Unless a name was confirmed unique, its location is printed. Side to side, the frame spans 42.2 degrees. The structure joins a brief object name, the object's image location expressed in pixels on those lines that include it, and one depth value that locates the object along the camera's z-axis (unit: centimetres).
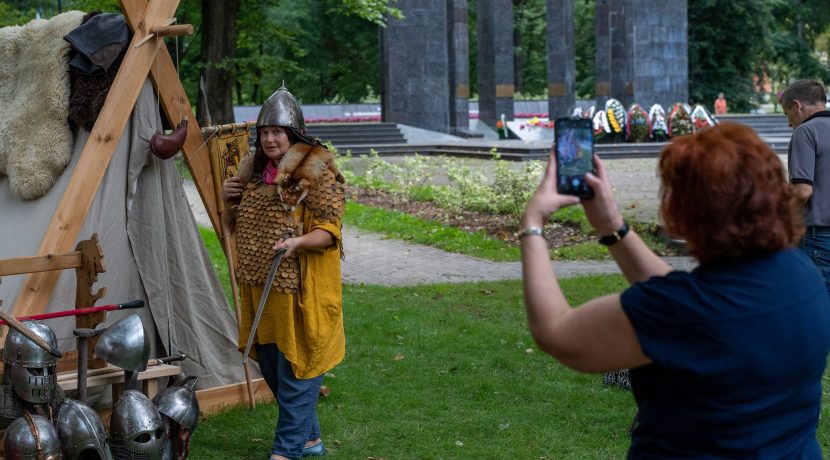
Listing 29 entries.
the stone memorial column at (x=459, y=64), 4059
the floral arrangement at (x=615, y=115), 2898
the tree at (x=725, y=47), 4862
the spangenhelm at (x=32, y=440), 448
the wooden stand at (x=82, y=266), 507
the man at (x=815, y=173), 627
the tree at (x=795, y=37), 5322
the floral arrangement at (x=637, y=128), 2894
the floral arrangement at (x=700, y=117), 2794
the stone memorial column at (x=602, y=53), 4472
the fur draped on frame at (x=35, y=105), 600
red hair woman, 235
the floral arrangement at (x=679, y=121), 2805
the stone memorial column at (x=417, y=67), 3259
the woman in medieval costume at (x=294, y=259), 521
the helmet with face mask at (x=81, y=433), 461
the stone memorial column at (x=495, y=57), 4181
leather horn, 580
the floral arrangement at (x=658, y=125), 2917
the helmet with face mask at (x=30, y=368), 461
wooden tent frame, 545
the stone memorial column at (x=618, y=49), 4288
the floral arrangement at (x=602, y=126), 2895
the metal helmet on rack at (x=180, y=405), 521
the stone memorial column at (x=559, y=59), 4244
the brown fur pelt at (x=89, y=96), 589
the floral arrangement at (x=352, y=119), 4188
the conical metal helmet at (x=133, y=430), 482
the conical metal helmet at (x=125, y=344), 499
